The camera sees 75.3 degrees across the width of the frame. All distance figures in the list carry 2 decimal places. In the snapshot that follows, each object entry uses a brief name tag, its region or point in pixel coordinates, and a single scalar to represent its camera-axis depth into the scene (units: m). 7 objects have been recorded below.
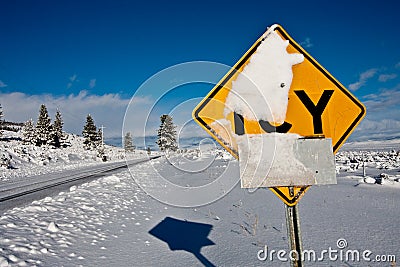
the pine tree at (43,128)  44.69
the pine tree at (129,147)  63.71
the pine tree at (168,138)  35.43
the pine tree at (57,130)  47.47
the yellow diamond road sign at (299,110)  1.78
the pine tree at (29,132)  46.47
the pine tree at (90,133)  49.88
